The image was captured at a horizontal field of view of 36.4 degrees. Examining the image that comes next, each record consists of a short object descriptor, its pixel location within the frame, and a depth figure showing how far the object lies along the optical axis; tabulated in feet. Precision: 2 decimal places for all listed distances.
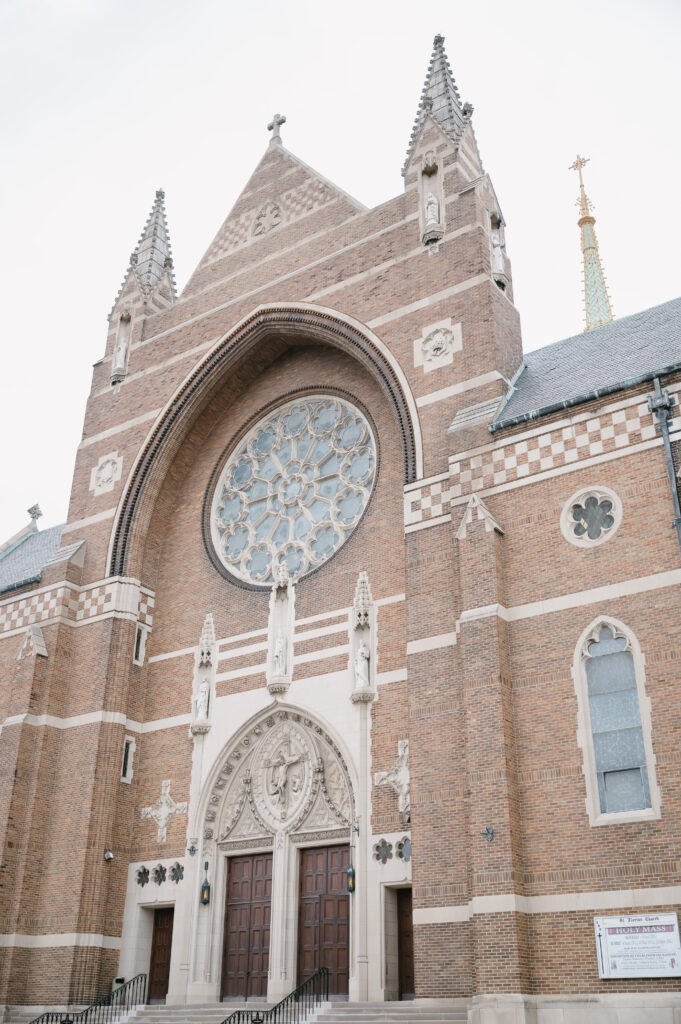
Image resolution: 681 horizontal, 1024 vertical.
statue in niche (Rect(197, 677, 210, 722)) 69.87
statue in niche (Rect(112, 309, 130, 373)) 87.51
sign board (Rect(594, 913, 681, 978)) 43.80
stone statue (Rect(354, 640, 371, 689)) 62.44
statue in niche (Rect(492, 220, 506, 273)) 69.56
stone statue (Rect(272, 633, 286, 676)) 67.21
